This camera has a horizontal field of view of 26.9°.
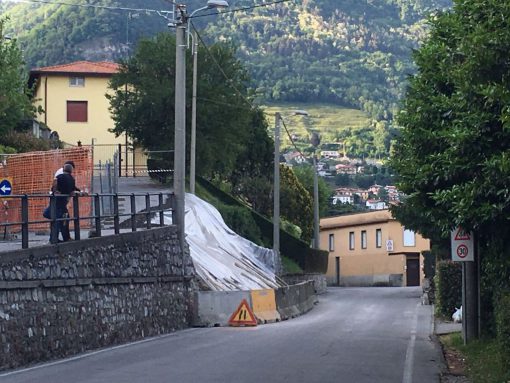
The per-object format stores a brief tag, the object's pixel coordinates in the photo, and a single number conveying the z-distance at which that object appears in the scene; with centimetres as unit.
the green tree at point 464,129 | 1416
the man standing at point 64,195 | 2067
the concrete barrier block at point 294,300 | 3541
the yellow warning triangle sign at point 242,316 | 2975
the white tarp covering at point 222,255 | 3419
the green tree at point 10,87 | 3881
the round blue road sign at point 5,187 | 2824
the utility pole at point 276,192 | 4391
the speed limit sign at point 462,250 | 2172
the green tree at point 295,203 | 7519
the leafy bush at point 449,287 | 3322
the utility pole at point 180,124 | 2925
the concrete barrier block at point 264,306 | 3180
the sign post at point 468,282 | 2173
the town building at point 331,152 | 15890
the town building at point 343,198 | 13370
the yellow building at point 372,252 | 8069
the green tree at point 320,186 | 9728
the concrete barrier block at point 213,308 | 2975
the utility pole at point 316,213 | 6006
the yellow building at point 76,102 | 7106
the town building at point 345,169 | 15762
